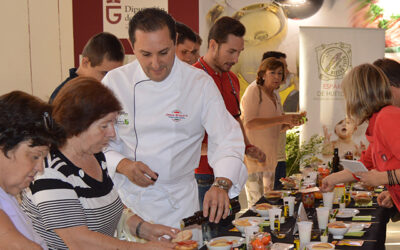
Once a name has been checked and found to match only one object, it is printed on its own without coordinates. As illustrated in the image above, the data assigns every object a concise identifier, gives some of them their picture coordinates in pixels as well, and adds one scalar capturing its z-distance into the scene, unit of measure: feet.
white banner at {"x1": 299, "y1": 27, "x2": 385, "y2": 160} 20.30
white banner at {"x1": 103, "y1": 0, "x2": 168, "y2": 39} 21.57
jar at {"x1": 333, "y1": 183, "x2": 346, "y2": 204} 9.66
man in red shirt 10.27
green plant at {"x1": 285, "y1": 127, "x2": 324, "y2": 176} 19.85
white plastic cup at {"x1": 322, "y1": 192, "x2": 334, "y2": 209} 9.19
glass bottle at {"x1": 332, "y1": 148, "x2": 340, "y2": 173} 12.63
